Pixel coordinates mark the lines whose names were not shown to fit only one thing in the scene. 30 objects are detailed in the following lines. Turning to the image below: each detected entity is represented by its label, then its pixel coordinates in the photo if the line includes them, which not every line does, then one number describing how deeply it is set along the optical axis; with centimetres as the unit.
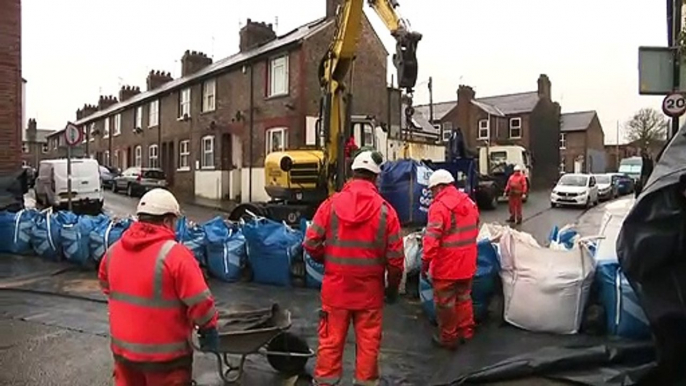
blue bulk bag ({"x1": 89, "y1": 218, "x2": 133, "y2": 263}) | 960
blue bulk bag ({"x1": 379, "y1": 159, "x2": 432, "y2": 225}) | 1541
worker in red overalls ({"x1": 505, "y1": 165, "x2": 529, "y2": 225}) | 1756
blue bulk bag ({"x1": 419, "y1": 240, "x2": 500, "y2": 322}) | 644
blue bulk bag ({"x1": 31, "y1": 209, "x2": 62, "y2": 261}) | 1056
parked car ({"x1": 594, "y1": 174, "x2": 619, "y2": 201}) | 2977
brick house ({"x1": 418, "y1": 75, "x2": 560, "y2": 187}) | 4488
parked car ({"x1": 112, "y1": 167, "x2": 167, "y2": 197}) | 2814
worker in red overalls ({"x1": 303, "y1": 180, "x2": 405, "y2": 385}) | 434
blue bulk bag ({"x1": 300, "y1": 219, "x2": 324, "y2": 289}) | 820
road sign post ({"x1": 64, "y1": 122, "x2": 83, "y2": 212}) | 1347
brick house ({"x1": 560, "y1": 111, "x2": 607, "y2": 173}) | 5357
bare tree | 5025
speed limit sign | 908
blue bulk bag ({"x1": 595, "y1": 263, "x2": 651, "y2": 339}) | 560
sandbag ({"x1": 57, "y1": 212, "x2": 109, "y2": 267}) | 997
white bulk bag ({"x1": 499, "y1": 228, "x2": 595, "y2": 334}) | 600
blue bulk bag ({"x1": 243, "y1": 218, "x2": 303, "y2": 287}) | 840
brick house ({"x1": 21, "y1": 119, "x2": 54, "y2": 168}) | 6588
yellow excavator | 1136
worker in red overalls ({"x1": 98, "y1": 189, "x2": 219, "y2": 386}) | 318
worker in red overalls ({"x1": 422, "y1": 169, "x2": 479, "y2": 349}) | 580
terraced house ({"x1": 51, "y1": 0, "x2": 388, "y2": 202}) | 2405
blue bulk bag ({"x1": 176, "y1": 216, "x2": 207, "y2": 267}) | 909
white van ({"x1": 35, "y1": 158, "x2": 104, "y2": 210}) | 2039
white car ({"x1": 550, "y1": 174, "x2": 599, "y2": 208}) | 2525
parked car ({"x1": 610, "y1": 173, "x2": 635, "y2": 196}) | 3316
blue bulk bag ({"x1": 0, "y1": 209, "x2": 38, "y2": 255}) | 1122
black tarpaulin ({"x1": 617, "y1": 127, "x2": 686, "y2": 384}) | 397
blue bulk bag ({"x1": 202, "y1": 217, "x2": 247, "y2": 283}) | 877
